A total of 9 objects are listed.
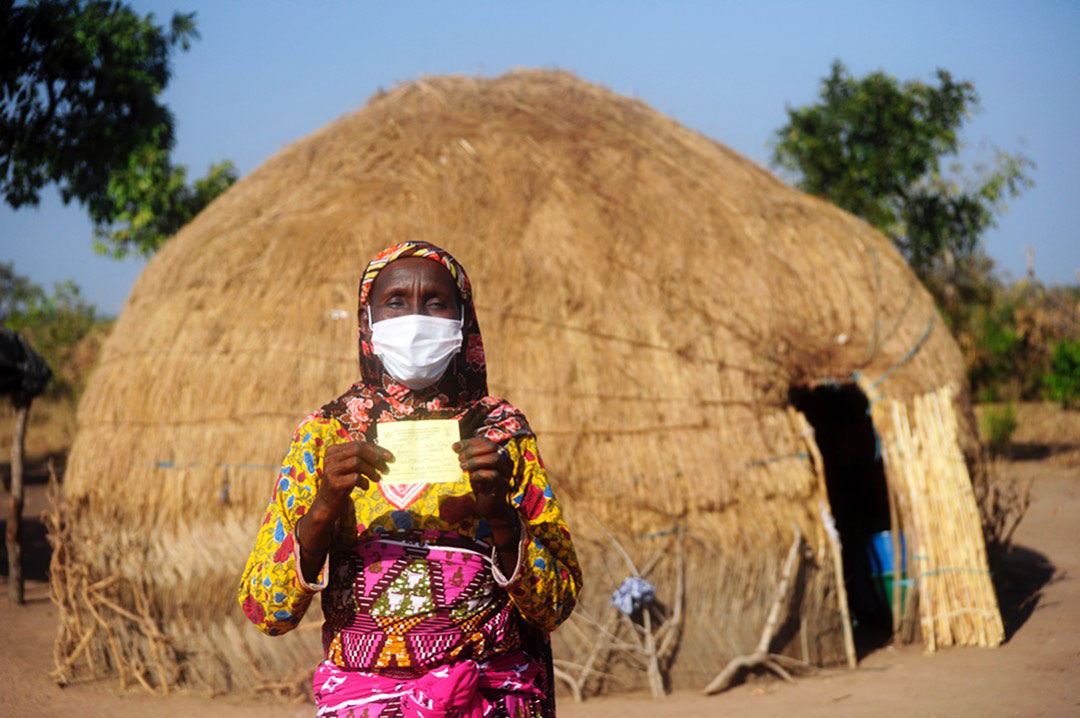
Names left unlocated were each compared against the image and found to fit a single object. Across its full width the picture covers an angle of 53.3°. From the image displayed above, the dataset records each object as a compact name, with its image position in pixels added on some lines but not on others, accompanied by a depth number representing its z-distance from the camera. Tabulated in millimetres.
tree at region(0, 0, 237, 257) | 8766
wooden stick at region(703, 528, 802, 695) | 5711
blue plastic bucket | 6527
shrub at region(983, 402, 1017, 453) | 13398
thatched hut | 5785
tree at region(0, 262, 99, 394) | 19750
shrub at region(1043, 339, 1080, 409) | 15734
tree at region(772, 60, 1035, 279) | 13852
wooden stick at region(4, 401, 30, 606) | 7688
